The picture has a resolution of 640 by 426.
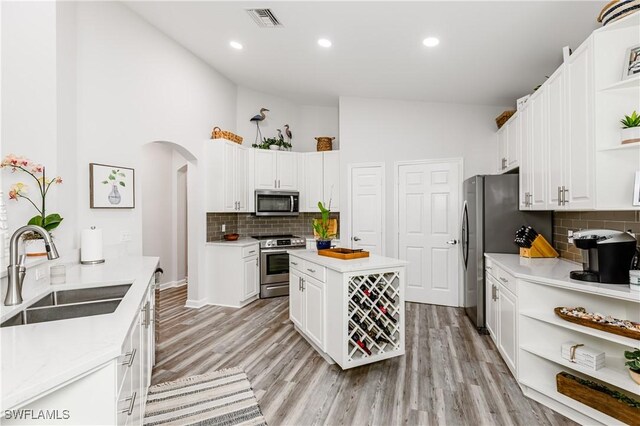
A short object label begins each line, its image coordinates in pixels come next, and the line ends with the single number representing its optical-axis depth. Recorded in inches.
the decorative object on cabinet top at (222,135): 178.1
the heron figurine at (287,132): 222.7
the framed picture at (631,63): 74.5
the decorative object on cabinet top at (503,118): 155.9
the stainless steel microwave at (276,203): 198.7
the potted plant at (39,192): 77.9
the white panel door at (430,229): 176.6
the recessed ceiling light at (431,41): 121.0
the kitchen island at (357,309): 100.1
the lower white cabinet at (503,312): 97.0
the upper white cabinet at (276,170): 200.5
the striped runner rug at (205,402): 80.6
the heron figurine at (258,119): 209.2
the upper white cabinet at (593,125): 77.8
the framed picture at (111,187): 115.6
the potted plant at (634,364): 71.1
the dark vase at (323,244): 127.6
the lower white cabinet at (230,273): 171.9
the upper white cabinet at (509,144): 138.3
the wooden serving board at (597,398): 71.5
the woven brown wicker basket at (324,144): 211.2
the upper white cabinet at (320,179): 205.2
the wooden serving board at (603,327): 69.9
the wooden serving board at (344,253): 112.6
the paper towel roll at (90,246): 104.3
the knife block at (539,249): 122.3
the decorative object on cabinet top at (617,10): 74.5
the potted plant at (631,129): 74.1
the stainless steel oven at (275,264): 189.0
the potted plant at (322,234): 126.6
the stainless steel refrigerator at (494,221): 136.0
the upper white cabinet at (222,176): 176.7
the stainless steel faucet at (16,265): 53.9
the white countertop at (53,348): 35.0
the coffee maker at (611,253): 77.0
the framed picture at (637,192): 72.7
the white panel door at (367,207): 190.7
